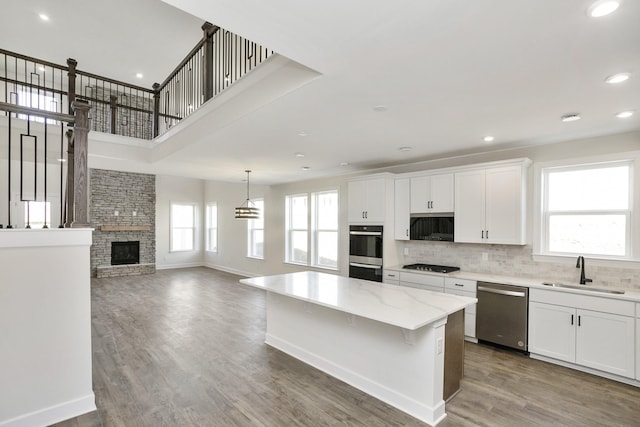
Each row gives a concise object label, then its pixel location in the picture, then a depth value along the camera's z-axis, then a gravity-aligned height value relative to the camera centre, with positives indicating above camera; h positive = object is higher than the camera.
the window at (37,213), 7.73 -0.03
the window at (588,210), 3.60 +0.05
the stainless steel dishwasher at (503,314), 3.74 -1.23
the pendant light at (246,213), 6.36 +0.00
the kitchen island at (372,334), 2.51 -1.16
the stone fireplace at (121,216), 8.93 -0.11
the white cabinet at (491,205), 4.04 +0.12
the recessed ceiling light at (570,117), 3.01 +0.94
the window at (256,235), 8.73 -0.63
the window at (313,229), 6.86 -0.37
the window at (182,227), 10.62 -0.49
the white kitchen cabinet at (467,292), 4.13 -1.04
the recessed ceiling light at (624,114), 2.91 +0.94
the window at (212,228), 10.65 -0.53
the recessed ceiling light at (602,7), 1.46 +0.98
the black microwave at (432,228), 4.72 -0.22
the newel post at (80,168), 2.69 +0.38
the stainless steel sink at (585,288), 3.40 -0.82
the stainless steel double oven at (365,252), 5.28 -0.67
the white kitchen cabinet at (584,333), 3.11 -1.25
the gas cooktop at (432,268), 4.67 -0.83
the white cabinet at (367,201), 5.25 +0.21
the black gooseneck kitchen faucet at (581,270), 3.67 -0.65
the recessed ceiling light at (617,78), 2.18 +0.96
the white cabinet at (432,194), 4.68 +0.31
